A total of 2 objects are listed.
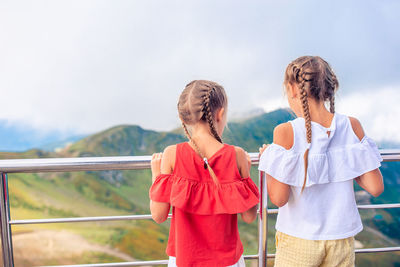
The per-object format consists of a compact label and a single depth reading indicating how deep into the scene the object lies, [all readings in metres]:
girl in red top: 0.81
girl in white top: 0.86
